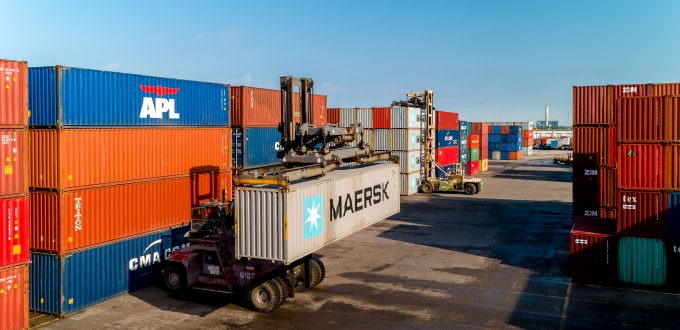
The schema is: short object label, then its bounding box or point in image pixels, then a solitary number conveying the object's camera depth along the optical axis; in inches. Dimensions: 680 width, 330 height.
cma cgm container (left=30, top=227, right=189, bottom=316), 667.4
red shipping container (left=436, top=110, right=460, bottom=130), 2098.9
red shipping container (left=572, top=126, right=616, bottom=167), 1055.0
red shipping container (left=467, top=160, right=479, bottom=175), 2603.3
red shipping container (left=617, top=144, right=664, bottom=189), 784.3
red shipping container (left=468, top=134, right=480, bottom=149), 2605.8
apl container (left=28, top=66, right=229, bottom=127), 656.4
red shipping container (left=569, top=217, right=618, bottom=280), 814.5
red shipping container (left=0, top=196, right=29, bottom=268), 581.6
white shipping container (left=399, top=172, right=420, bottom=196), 1827.0
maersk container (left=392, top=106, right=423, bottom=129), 1798.7
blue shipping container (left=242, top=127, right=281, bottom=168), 1019.9
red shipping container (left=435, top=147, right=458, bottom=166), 2086.2
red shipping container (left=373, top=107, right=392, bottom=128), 1833.2
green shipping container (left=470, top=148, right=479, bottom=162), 2632.9
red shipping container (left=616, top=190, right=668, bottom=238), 781.9
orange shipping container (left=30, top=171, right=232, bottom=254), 663.8
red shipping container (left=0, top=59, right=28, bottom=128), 582.2
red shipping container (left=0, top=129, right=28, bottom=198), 583.2
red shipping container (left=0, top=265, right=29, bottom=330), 585.8
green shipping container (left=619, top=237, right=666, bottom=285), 780.6
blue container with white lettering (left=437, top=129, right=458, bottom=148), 2092.8
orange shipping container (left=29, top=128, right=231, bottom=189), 662.5
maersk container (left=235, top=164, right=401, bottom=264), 592.4
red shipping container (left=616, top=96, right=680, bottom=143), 777.6
